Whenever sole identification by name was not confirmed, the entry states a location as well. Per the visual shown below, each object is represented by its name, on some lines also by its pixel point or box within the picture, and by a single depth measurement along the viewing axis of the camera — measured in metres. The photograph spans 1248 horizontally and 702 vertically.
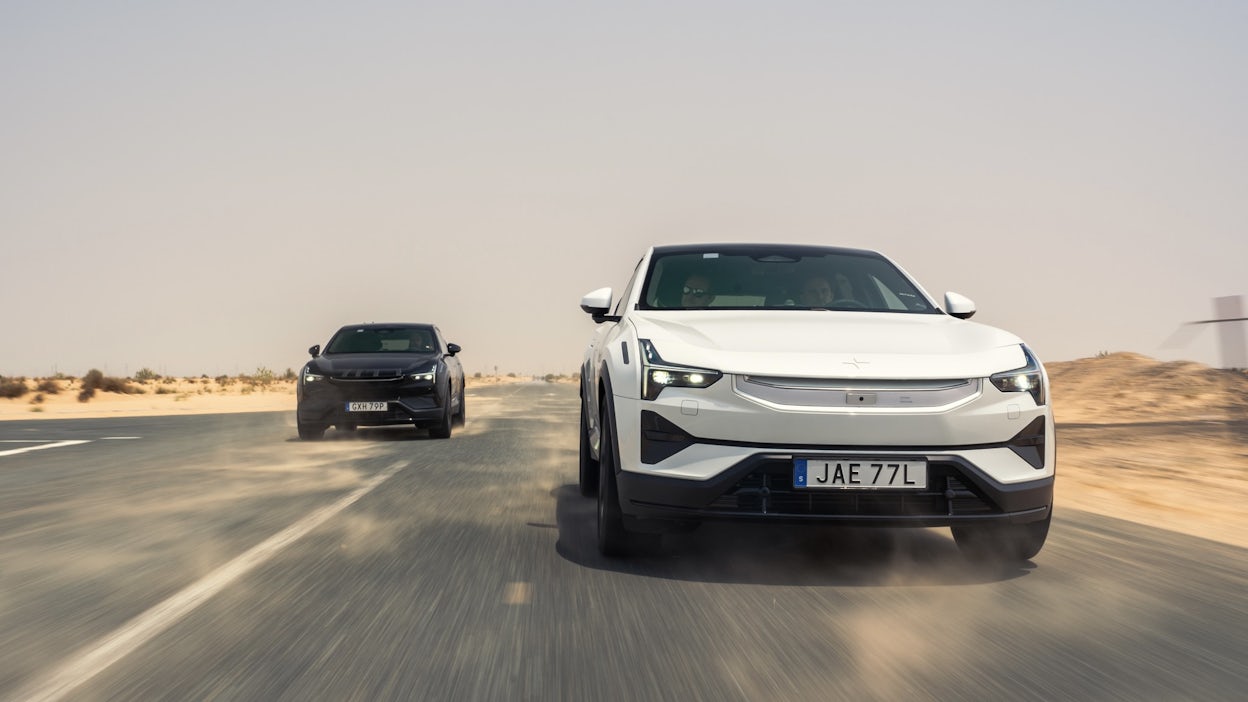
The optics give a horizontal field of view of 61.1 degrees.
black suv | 14.56
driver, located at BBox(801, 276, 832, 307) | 6.94
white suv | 4.85
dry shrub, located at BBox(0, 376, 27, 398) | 38.64
